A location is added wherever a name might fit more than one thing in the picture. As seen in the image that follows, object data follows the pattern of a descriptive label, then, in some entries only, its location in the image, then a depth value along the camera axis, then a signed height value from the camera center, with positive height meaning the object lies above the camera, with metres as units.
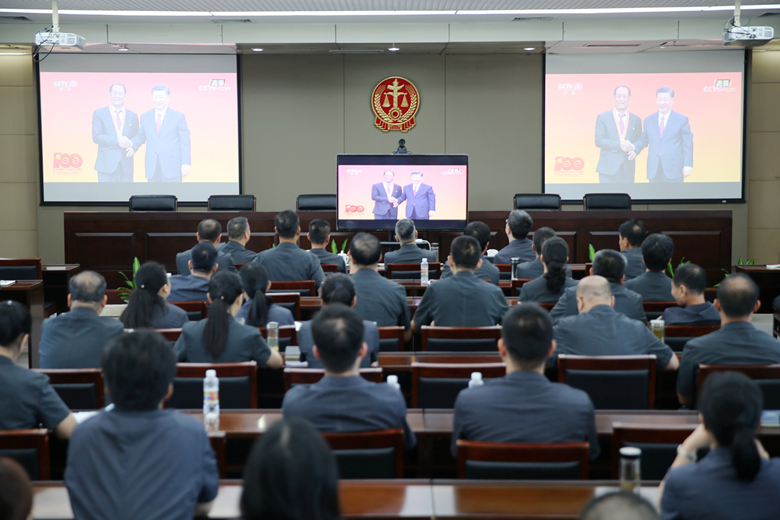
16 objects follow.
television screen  8.67 +0.34
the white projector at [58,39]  7.41 +1.86
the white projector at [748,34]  7.38 +1.91
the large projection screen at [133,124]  9.71 +1.25
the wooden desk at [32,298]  5.70 -0.69
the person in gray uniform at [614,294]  3.97 -0.44
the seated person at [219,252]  5.80 -0.33
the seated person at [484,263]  5.34 -0.36
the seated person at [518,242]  6.31 -0.24
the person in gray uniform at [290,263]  5.46 -0.37
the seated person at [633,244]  5.82 -0.24
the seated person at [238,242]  6.34 -0.24
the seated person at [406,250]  6.10 -0.30
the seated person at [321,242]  5.82 -0.22
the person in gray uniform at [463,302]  4.11 -0.50
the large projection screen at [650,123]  9.80 +1.29
